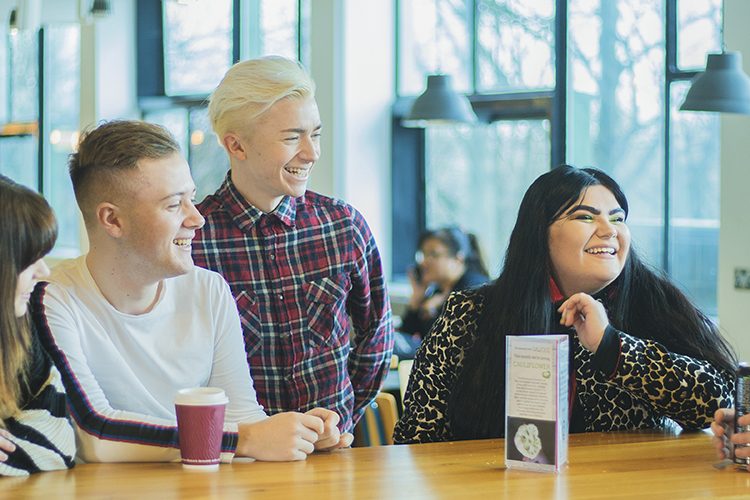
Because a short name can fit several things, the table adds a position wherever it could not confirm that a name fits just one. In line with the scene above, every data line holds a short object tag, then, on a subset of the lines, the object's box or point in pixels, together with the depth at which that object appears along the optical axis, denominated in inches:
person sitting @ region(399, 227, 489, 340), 253.1
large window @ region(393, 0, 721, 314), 255.9
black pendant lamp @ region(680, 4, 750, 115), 194.2
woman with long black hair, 101.6
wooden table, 77.5
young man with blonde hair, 113.7
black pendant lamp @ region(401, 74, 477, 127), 260.4
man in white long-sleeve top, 88.4
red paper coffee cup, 81.2
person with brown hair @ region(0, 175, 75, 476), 78.6
